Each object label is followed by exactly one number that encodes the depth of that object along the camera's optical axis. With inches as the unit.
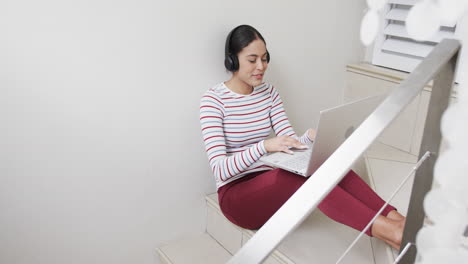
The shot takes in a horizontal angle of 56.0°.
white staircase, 53.9
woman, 51.8
